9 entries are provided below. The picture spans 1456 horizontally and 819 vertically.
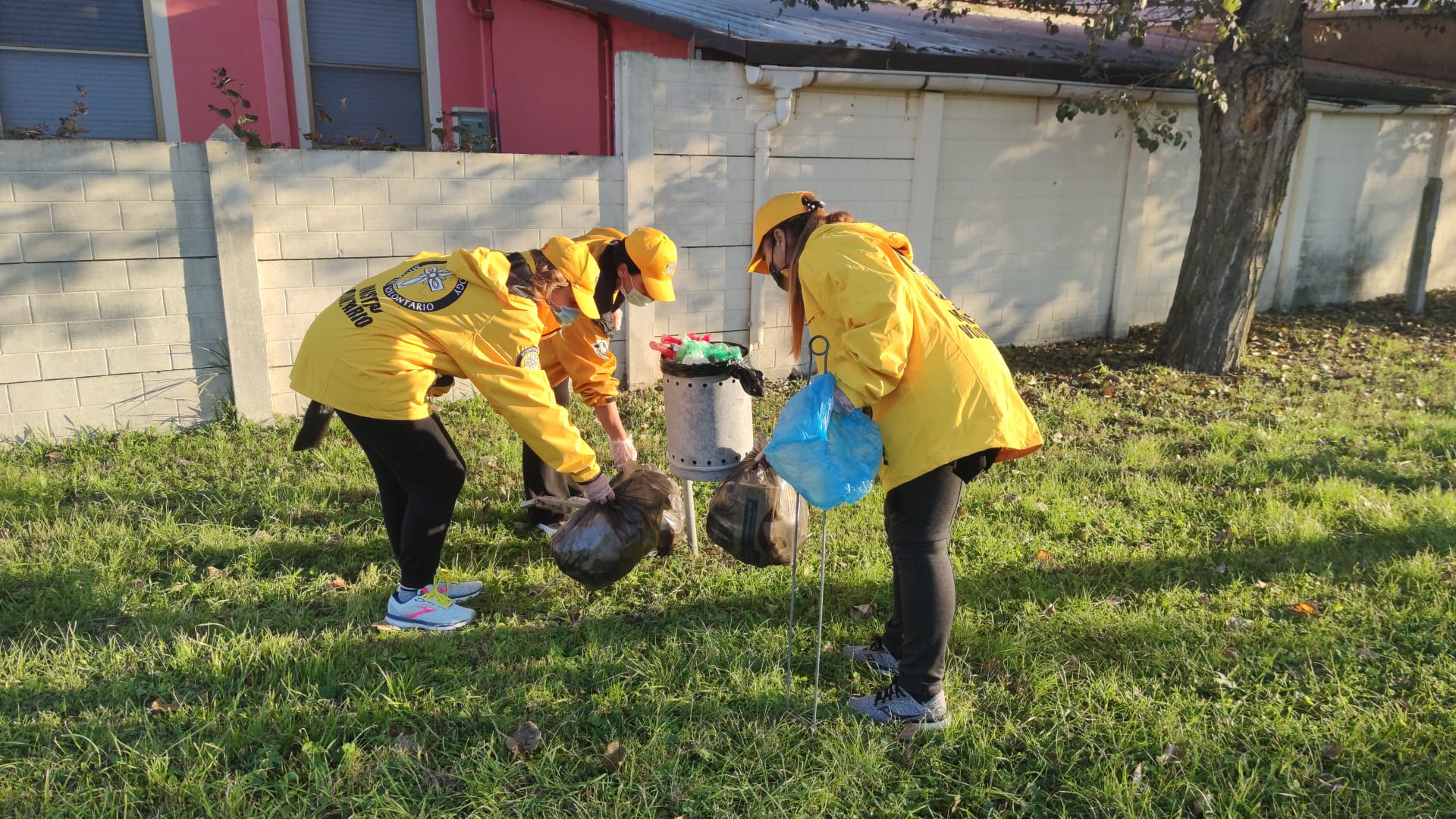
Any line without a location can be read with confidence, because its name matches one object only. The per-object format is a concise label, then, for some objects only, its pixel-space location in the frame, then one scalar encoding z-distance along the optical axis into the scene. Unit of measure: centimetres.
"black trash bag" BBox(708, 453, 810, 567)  365
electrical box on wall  916
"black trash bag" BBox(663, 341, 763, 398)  380
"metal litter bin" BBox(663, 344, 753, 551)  382
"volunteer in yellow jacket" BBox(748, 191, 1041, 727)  263
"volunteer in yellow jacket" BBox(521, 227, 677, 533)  360
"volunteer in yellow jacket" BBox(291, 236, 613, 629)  321
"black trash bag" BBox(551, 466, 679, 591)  361
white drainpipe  683
